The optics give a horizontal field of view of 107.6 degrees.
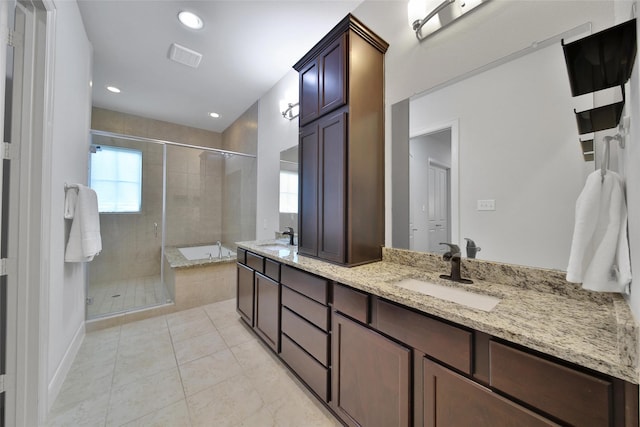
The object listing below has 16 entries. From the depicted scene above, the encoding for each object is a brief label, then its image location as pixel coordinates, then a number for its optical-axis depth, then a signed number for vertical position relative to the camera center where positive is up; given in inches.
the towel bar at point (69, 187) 69.9 +7.9
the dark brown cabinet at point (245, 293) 89.7 -32.0
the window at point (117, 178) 122.2 +19.7
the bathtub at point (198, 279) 114.0 -33.5
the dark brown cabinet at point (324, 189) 62.5 +7.8
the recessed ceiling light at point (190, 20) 78.9 +67.4
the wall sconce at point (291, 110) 105.7 +48.1
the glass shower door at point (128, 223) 117.6 -6.0
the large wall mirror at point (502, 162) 41.3 +11.6
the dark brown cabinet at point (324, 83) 63.0 +39.3
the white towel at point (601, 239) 30.2 -2.7
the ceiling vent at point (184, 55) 94.3 +66.6
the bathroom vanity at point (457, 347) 24.4 -18.3
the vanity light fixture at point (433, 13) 53.6 +48.7
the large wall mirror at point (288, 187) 108.1 +13.2
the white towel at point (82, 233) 72.2 -6.6
